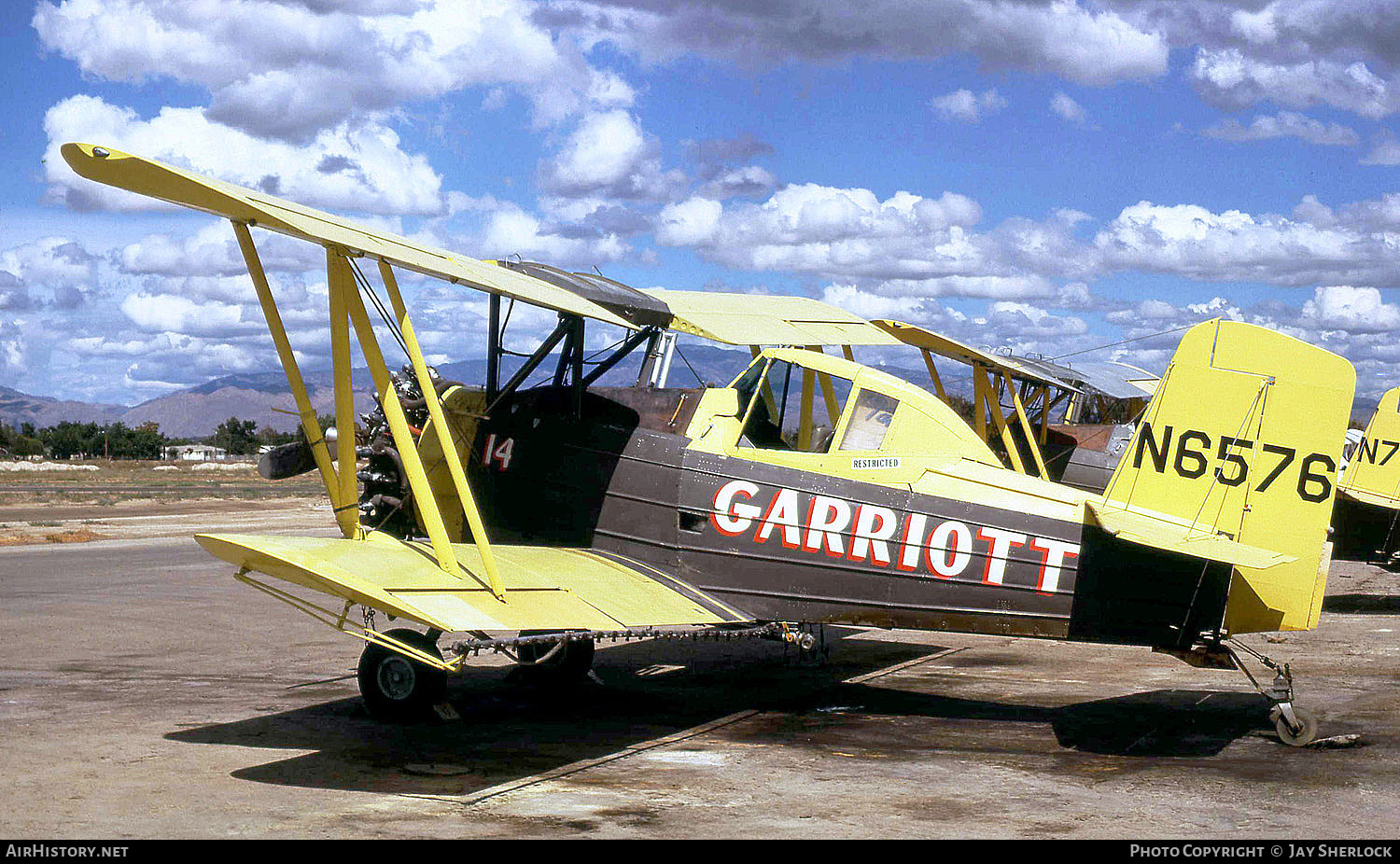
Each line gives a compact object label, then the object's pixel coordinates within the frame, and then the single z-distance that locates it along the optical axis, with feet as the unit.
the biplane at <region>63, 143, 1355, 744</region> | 23.95
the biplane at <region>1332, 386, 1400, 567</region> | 51.06
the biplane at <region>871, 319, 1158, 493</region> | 54.39
